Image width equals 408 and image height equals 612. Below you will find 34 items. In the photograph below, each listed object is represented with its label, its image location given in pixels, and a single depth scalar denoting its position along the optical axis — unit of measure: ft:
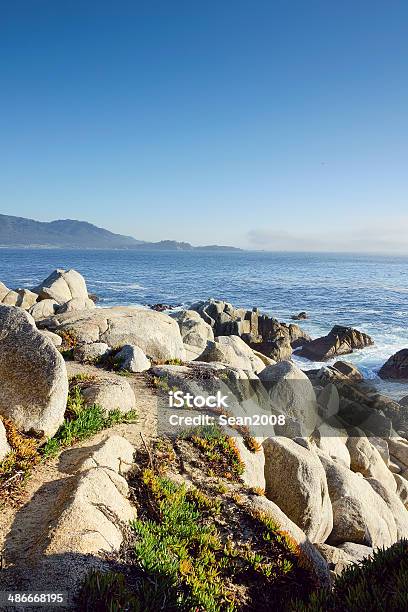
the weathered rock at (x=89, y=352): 50.34
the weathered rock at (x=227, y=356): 68.03
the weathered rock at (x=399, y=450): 64.39
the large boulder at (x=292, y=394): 54.24
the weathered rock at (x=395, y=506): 44.70
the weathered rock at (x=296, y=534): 26.89
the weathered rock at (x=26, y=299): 103.73
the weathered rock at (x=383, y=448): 61.46
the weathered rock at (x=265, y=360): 96.77
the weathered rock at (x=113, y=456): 27.32
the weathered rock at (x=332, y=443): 49.88
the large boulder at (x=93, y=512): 20.57
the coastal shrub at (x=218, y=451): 32.14
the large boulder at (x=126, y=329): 59.47
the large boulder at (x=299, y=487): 33.40
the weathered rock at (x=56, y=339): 54.13
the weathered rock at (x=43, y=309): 88.58
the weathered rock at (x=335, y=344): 133.59
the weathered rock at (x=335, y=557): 29.84
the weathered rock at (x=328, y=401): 72.18
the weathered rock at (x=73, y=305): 86.77
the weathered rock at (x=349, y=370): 105.81
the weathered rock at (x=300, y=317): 185.06
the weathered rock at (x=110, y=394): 35.50
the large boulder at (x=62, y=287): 109.94
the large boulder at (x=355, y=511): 36.45
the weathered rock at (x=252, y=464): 32.76
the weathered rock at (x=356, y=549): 32.94
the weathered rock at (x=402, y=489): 54.34
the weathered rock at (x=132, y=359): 48.65
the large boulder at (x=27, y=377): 28.71
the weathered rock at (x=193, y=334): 81.88
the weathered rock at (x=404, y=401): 89.17
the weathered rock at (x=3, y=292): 109.40
